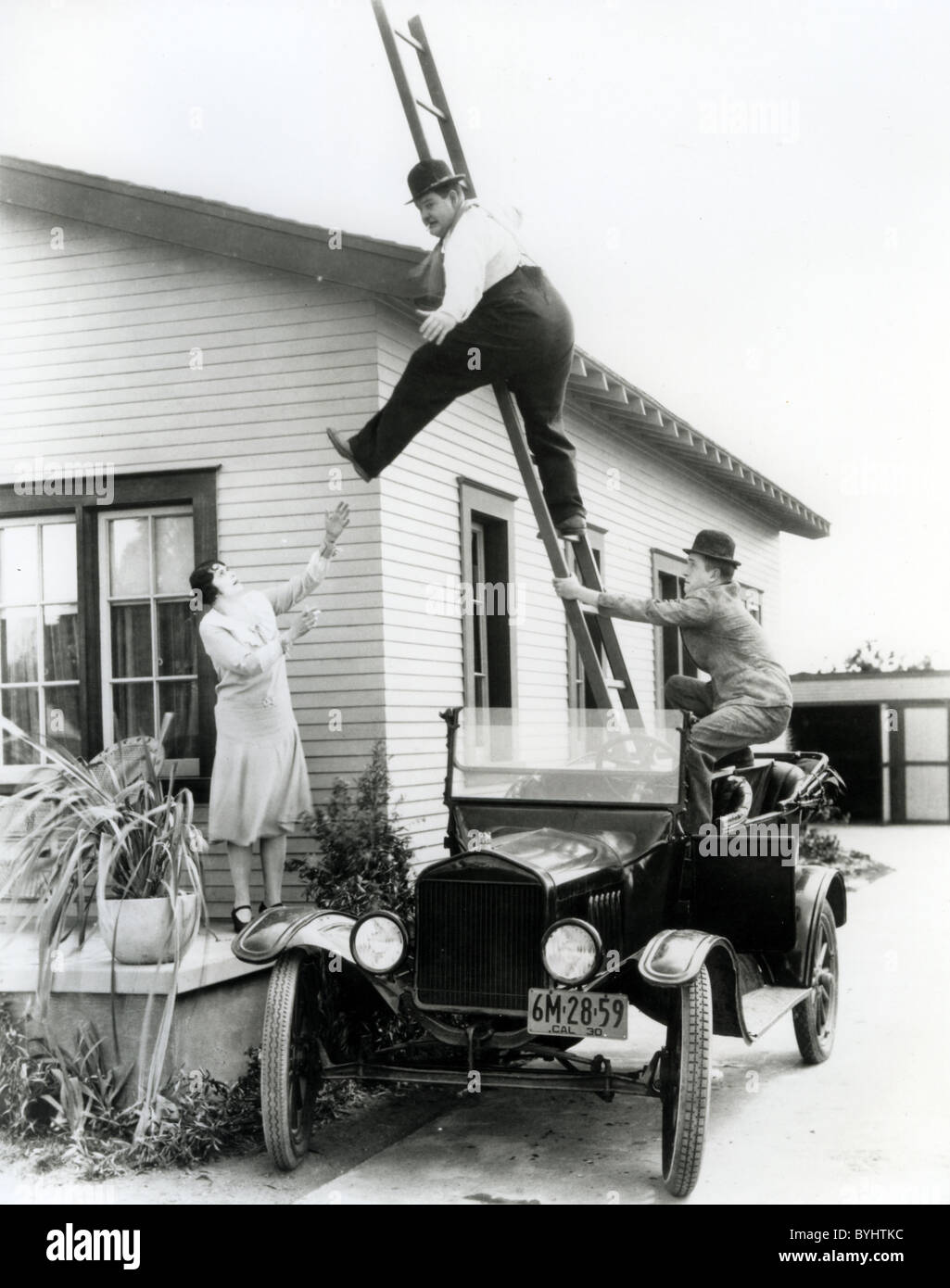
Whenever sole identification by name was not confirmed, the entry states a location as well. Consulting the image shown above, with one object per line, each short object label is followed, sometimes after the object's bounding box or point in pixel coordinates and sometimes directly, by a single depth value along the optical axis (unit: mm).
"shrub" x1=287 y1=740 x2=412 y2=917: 5934
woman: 6133
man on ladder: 5164
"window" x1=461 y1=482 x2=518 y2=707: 8047
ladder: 5258
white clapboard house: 6617
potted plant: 4727
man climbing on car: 5434
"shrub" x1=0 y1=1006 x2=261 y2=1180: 4531
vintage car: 4219
